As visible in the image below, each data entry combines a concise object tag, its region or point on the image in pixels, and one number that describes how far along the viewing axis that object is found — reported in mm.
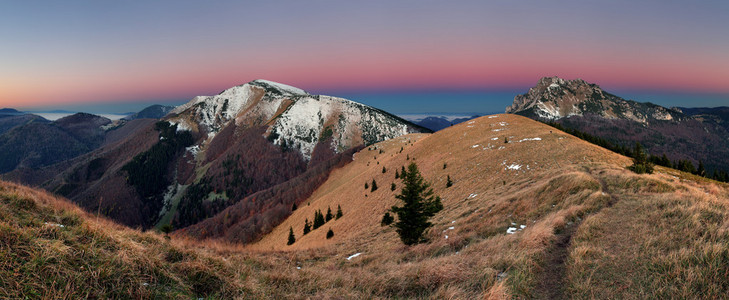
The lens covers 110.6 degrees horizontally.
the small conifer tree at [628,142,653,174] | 22406
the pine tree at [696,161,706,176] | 36462
